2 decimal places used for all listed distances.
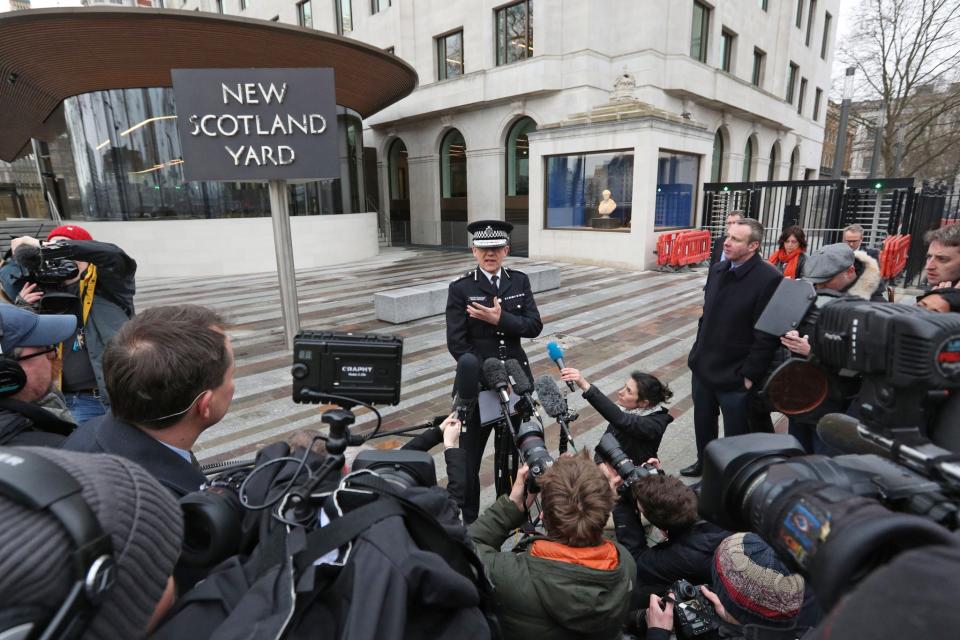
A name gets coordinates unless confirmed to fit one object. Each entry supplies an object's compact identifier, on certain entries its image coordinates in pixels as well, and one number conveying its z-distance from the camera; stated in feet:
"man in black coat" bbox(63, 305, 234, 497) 4.48
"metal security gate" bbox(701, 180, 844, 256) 40.50
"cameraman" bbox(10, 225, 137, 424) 10.60
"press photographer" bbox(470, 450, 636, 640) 5.26
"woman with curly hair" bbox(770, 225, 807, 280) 20.17
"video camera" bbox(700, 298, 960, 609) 2.53
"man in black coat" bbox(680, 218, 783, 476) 10.85
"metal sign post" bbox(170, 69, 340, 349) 19.03
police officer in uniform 10.69
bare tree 73.26
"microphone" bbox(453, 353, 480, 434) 6.90
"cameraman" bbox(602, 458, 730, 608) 7.14
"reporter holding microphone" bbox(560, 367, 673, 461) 9.62
